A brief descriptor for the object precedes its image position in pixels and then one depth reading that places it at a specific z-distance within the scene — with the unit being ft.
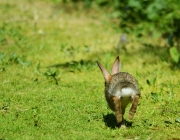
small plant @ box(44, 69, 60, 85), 50.76
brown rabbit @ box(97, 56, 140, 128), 33.37
